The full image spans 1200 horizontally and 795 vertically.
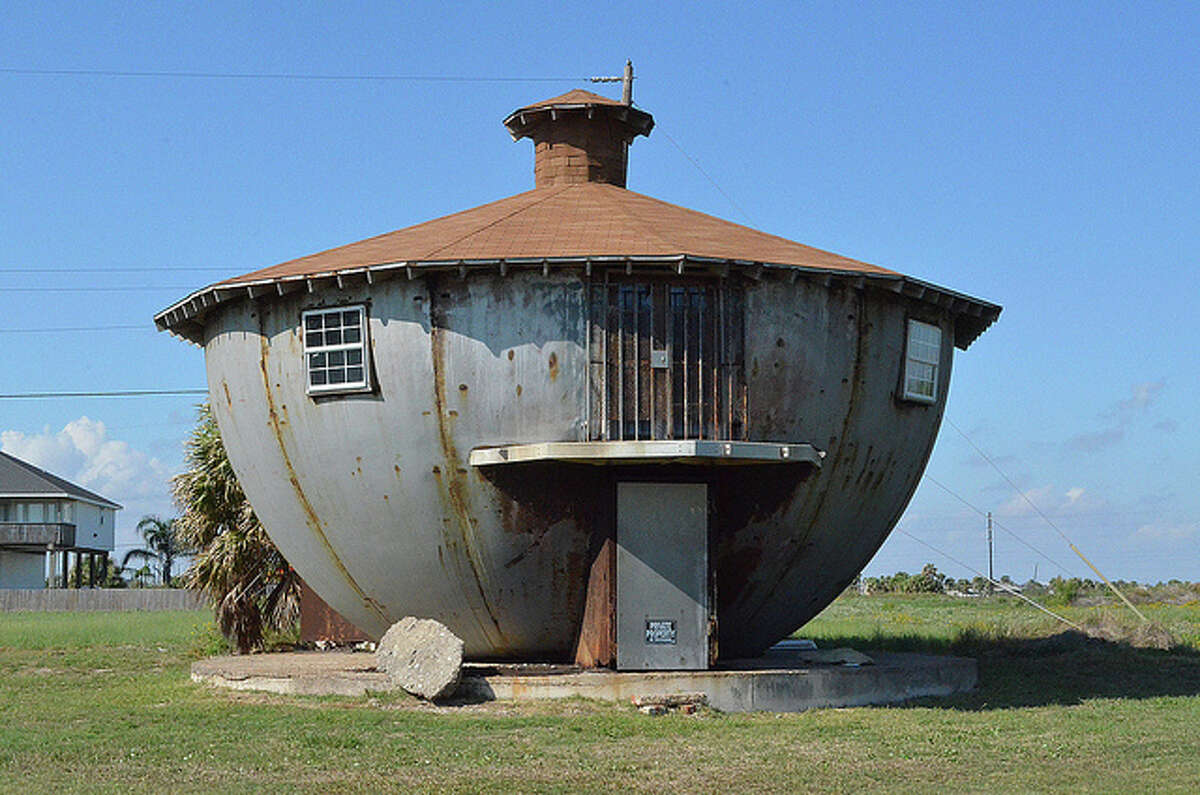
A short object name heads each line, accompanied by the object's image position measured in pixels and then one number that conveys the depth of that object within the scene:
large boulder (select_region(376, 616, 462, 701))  15.20
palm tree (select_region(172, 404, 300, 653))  23.55
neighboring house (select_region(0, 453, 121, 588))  58.94
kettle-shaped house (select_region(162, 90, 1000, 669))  15.55
